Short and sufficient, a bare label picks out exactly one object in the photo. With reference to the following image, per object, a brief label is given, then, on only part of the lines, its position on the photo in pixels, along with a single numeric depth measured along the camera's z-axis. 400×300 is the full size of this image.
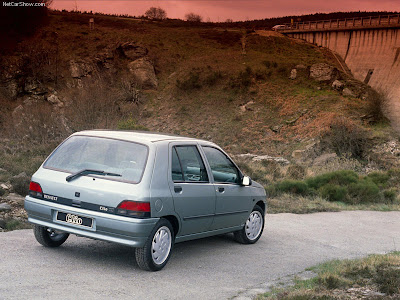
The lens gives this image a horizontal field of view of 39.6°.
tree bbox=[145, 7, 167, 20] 95.12
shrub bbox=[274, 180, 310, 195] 18.34
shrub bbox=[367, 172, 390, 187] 22.87
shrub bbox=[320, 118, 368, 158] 37.33
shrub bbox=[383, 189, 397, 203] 18.76
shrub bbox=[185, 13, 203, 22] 93.54
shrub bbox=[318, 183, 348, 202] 18.05
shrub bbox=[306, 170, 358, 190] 20.16
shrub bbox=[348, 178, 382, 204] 18.02
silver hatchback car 6.60
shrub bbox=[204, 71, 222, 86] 58.56
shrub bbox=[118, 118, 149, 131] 34.84
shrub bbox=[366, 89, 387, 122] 45.97
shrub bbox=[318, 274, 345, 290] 6.39
